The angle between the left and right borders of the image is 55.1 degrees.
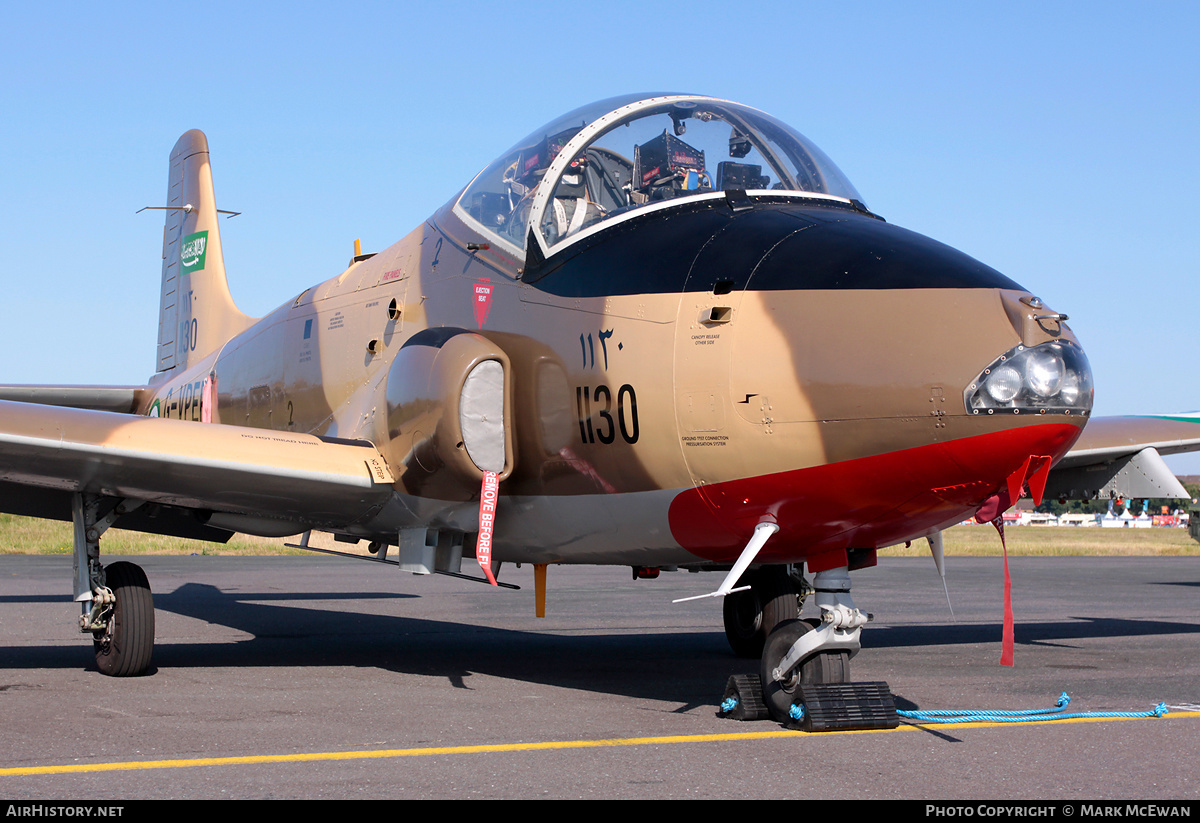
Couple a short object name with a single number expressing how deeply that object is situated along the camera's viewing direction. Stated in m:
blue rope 6.38
